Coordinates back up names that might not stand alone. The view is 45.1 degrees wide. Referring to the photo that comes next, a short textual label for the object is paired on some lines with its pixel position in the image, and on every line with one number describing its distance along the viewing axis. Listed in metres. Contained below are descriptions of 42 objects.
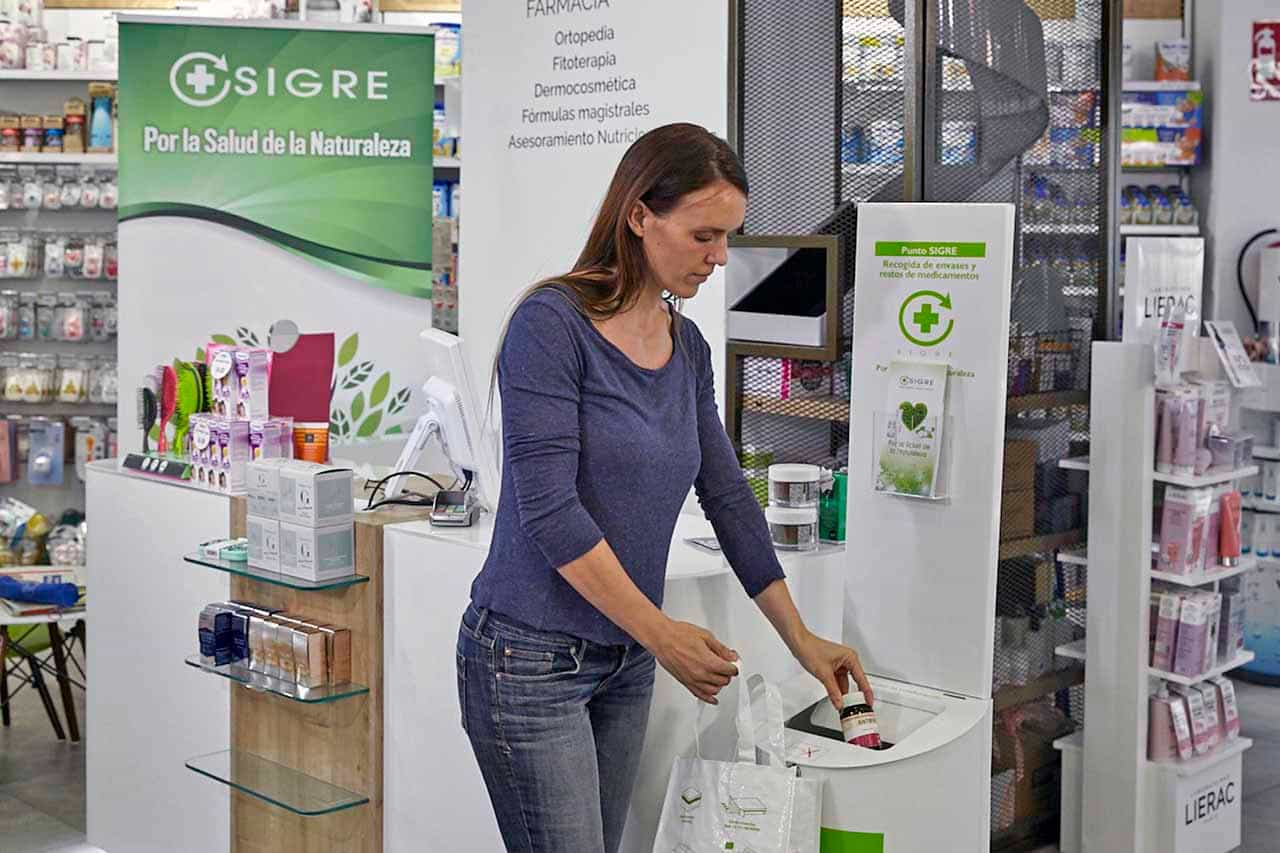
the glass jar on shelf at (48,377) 6.60
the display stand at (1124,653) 4.00
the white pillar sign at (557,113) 3.90
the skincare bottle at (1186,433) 4.02
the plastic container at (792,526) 3.04
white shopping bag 2.45
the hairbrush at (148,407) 4.12
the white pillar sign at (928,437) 2.79
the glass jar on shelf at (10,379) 6.56
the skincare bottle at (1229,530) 4.19
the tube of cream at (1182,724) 4.14
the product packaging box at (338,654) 3.28
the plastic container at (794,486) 3.02
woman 2.04
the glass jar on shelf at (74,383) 6.58
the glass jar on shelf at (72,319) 6.60
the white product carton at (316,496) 3.17
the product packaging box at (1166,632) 4.09
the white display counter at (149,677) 3.77
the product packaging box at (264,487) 3.26
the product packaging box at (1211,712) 4.25
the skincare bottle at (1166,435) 4.07
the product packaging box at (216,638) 3.45
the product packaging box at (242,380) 3.66
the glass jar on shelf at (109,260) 6.60
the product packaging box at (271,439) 3.66
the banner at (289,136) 4.80
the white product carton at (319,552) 3.20
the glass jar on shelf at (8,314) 6.57
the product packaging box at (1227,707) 4.33
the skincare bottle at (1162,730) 4.14
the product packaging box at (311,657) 3.28
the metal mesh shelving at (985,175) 3.54
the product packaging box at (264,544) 3.30
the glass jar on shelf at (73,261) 6.57
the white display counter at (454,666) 2.79
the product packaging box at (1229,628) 4.27
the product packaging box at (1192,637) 4.06
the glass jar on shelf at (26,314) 6.61
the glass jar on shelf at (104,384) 6.57
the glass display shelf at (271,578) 3.20
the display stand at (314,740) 3.24
